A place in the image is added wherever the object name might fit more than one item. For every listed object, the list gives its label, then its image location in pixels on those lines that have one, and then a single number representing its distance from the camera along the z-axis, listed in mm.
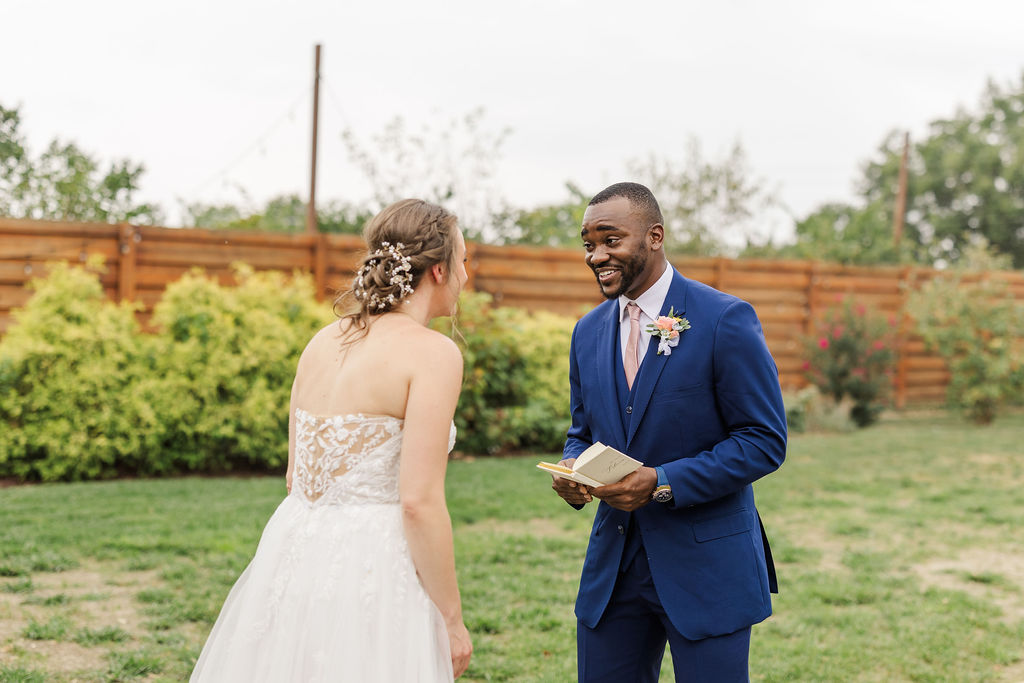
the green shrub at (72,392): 8734
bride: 2572
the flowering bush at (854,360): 15000
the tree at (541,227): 16031
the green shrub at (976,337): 15375
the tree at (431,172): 16544
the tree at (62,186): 11664
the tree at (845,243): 19953
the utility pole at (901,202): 25906
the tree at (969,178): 34531
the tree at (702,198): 20297
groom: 2734
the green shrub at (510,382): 10844
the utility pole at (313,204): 14781
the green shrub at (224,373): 9266
